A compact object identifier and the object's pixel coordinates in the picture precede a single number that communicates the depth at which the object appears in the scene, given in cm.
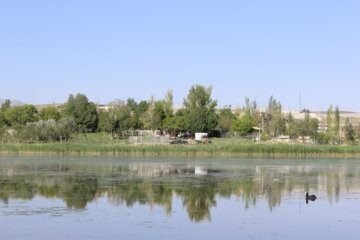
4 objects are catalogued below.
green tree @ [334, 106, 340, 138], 11105
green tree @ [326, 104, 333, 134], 11311
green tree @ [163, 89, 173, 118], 11250
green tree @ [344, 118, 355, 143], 10412
